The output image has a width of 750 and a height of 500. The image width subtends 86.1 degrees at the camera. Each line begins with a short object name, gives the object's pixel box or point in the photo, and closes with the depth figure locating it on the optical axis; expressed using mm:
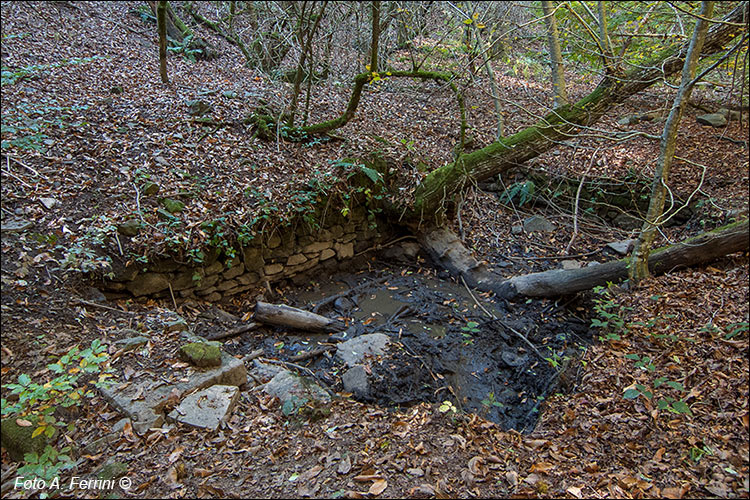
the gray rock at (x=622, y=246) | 5868
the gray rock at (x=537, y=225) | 6691
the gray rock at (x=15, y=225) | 3638
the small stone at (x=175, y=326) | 3738
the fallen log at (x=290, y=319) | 4742
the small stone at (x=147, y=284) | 4160
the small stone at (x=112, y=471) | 2275
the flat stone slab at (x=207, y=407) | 2777
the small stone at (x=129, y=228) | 4131
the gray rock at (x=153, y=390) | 2707
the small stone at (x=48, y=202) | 3965
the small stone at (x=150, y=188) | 4527
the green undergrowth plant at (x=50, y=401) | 2248
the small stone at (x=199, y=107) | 5859
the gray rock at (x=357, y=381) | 3695
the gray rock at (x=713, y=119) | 7500
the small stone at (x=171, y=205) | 4516
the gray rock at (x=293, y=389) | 3146
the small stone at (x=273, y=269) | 5309
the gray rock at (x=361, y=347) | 4152
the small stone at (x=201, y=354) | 3279
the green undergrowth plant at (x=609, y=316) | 3744
